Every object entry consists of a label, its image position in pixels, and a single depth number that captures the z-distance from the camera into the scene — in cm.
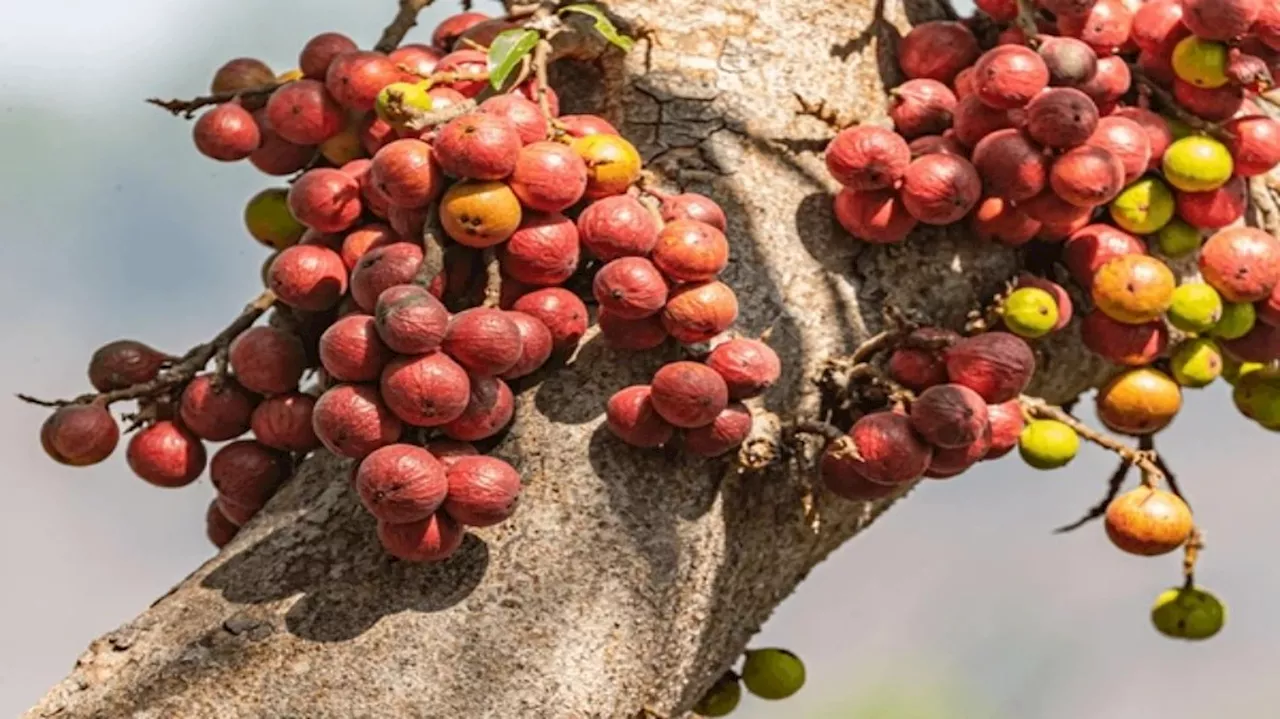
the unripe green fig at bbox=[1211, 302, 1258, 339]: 523
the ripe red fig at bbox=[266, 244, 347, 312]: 483
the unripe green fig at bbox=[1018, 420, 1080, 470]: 495
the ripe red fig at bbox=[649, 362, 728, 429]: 436
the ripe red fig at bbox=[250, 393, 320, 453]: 490
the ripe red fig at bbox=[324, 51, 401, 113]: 505
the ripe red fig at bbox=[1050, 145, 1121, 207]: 481
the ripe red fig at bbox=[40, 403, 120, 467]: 502
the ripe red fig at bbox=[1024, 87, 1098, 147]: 484
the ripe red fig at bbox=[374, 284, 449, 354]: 421
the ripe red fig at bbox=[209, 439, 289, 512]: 495
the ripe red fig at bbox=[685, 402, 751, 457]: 450
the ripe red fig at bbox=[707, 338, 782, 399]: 451
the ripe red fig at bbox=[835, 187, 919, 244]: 495
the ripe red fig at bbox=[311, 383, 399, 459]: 430
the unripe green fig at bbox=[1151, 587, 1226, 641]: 581
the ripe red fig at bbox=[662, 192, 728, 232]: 468
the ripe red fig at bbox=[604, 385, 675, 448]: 445
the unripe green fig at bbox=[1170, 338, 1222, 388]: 523
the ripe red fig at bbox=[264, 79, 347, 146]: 518
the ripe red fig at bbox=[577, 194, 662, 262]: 450
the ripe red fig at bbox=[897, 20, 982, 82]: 530
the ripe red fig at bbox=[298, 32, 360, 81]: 532
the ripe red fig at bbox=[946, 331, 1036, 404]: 471
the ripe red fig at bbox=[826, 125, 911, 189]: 486
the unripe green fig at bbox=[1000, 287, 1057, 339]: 491
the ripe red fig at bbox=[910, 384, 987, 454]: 455
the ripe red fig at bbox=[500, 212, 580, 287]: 452
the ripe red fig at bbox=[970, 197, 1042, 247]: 504
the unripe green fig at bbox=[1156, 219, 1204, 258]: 525
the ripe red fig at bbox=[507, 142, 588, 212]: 447
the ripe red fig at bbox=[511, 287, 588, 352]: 453
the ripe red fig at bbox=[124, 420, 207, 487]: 507
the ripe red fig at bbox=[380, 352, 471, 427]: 421
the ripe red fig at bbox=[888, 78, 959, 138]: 520
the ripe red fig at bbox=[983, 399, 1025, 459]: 480
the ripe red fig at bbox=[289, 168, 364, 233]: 489
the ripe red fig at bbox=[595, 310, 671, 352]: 457
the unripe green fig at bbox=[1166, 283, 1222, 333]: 510
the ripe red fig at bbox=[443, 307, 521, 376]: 427
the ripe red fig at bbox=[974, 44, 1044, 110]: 491
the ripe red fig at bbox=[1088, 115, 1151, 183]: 501
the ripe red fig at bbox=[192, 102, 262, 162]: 536
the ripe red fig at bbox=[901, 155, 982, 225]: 484
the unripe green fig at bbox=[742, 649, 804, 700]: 561
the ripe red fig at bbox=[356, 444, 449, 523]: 416
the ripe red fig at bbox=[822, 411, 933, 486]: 455
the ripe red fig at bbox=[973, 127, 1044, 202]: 489
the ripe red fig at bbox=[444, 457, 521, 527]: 424
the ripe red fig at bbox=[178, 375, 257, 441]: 498
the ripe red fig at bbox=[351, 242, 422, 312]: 448
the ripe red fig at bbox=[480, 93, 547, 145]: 458
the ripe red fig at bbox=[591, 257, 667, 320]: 441
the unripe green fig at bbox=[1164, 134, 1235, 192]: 508
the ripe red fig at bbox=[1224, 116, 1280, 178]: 521
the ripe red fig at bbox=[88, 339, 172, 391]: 519
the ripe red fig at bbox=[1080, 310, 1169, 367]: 514
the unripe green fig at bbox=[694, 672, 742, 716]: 565
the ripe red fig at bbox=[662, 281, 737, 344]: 450
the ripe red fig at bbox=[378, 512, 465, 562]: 427
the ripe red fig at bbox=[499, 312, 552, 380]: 443
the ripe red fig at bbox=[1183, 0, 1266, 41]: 497
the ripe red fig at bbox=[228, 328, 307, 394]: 489
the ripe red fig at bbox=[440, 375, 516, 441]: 438
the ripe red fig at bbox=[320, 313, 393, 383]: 433
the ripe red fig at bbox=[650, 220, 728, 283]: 448
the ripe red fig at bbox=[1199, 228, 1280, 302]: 513
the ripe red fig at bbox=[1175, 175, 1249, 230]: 518
